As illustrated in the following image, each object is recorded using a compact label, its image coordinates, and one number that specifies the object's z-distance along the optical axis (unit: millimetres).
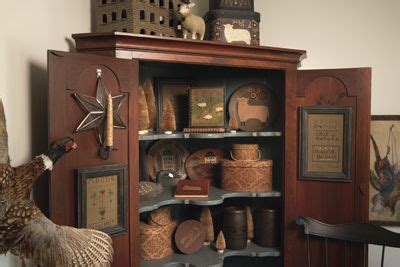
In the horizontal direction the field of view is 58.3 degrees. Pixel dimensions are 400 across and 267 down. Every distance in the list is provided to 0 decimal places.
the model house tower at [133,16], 1547
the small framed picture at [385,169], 2160
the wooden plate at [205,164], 2156
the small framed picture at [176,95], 2027
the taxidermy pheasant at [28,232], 1066
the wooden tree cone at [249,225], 2080
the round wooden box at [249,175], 1965
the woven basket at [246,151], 1996
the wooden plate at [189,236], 1903
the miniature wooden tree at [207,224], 2021
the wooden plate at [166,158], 2057
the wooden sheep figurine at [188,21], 1691
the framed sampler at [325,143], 1826
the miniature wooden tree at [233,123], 2109
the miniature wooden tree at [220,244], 1934
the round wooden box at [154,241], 1783
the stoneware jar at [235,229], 1988
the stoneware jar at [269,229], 2027
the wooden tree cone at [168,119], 1902
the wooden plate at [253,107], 2133
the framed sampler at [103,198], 1349
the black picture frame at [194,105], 1907
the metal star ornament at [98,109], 1353
